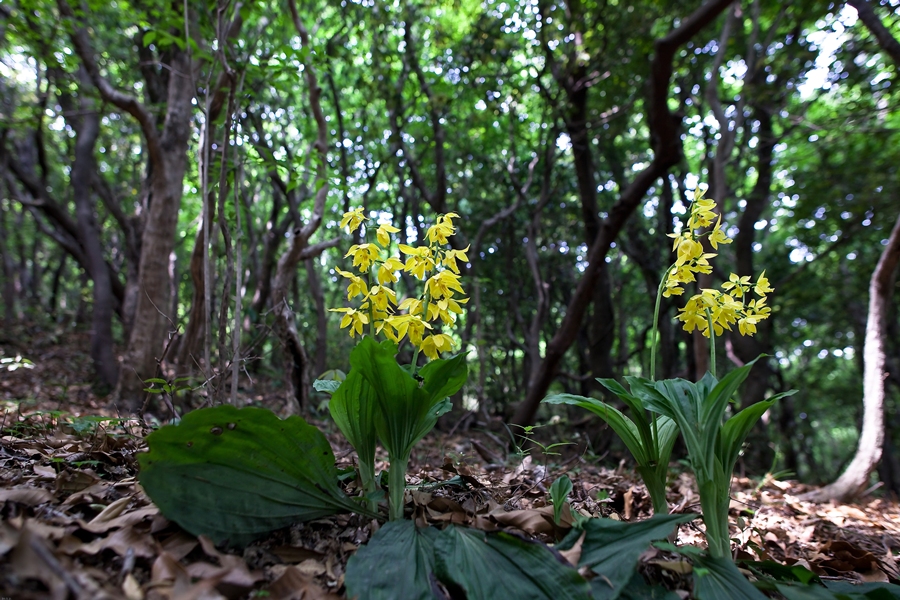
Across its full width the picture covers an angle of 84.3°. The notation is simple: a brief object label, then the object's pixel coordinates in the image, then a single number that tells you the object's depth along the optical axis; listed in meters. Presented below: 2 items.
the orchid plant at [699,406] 1.56
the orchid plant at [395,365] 1.59
